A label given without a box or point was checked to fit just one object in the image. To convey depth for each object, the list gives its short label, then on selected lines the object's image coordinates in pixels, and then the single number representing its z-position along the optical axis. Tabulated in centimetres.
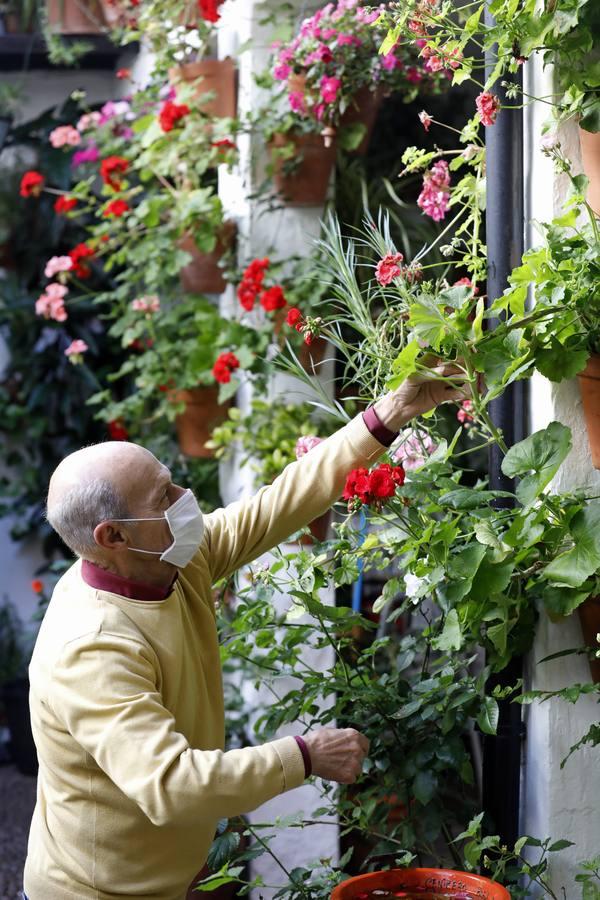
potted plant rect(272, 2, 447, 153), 326
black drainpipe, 231
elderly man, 189
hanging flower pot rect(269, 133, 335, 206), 350
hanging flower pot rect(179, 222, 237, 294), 386
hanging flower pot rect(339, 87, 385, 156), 347
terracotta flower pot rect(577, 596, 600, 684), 215
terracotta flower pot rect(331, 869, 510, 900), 213
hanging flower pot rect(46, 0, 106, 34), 489
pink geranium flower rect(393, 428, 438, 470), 253
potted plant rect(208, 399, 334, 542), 347
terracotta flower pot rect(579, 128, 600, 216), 207
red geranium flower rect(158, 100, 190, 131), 373
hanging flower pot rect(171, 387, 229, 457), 404
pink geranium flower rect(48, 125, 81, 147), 438
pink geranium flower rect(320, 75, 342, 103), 325
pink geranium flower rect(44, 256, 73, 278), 432
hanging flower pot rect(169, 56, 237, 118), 381
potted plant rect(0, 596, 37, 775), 502
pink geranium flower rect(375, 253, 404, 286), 221
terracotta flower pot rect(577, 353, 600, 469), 204
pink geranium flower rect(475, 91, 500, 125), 216
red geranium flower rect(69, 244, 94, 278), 424
